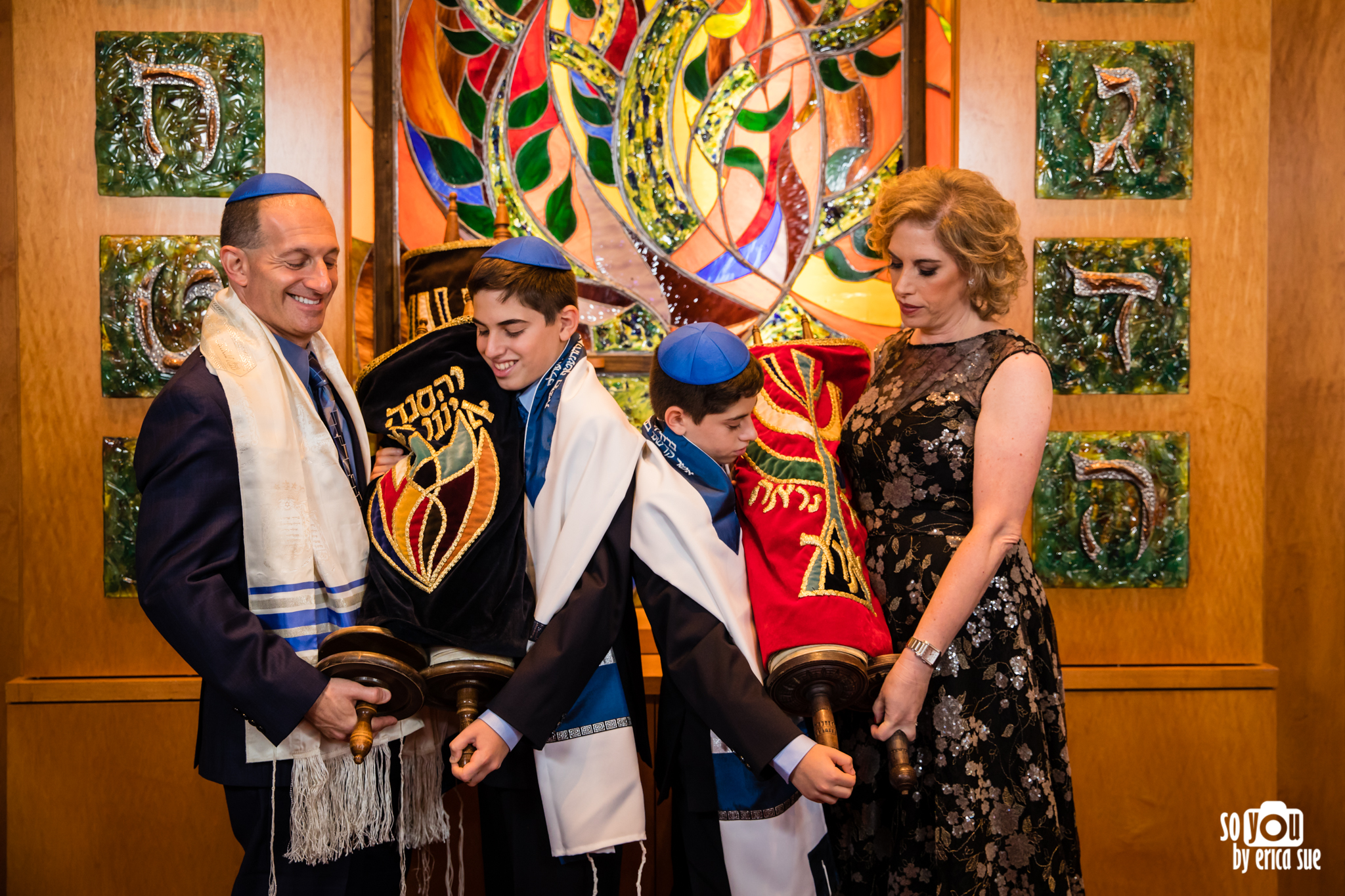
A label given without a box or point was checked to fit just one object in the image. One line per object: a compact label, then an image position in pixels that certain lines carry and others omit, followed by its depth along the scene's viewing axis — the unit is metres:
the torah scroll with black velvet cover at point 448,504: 1.74
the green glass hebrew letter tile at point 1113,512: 2.83
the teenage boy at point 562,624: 1.77
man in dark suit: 1.69
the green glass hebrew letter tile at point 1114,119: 2.80
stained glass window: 3.15
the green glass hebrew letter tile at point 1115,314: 2.82
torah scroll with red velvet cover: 1.73
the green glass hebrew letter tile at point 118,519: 2.74
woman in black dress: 1.85
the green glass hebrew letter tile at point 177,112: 2.71
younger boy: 1.75
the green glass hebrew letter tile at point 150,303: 2.73
